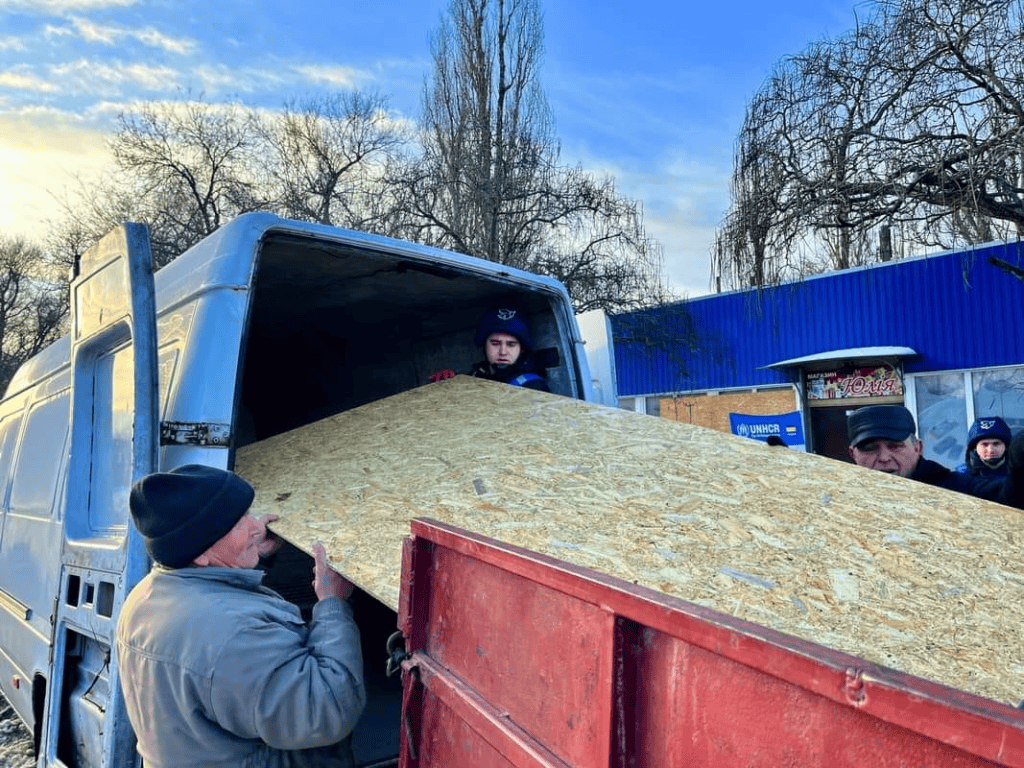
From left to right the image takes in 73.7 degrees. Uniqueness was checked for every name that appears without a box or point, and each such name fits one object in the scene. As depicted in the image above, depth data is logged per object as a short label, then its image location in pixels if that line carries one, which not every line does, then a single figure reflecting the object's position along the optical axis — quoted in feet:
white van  8.64
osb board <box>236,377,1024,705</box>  5.42
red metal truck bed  2.56
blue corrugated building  41.55
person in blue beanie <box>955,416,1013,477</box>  19.35
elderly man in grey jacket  5.80
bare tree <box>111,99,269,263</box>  73.92
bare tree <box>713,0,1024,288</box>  28.35
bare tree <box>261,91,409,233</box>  73.10
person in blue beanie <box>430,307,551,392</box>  14.35
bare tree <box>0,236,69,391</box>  131.13
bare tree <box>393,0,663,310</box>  63.98
